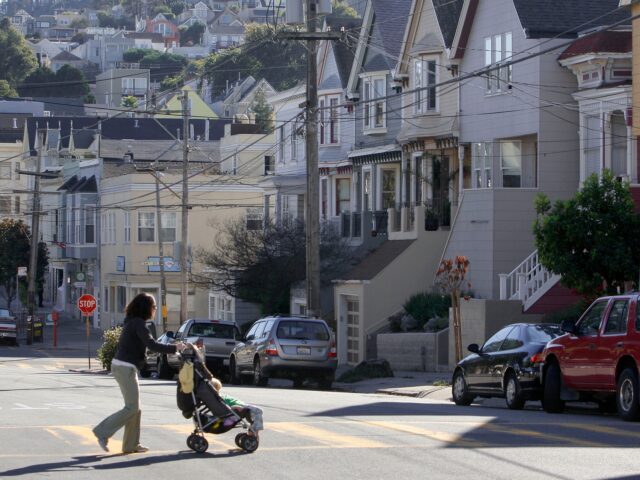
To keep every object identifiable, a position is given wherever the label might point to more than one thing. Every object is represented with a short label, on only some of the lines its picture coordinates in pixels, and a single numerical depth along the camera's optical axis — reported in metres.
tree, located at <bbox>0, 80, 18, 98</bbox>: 148.25
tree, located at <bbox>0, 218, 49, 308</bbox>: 85.38
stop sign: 50.96
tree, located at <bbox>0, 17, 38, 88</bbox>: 168.25
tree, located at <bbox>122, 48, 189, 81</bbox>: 198.75
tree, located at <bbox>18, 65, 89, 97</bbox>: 163.25
